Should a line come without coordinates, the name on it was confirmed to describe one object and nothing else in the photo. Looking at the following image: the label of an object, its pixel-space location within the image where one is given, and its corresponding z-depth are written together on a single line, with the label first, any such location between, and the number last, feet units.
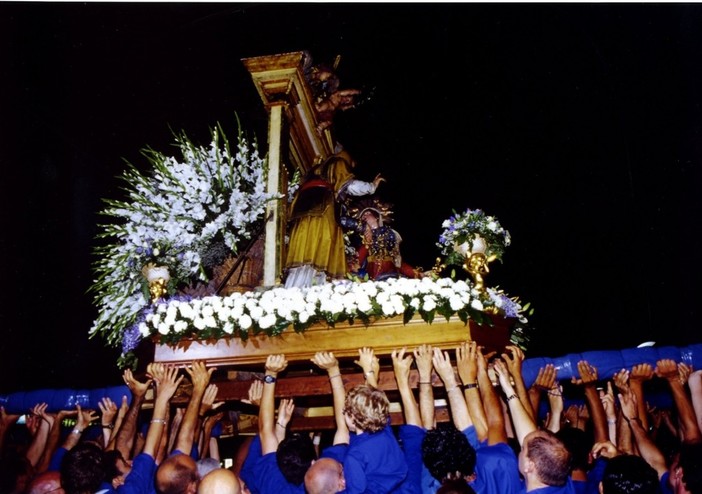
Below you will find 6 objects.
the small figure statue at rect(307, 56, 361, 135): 22.72
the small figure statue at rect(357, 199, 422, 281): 19.84
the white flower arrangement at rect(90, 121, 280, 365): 17.46
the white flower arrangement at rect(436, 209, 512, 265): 16.24
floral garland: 13.64
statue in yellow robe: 18.83
